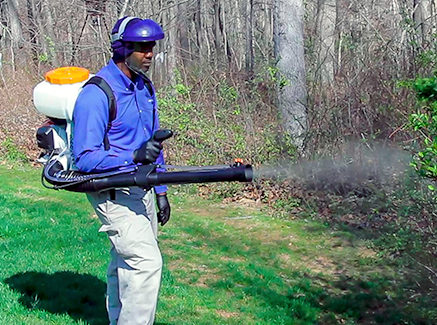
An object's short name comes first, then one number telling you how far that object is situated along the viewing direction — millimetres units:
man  4293
